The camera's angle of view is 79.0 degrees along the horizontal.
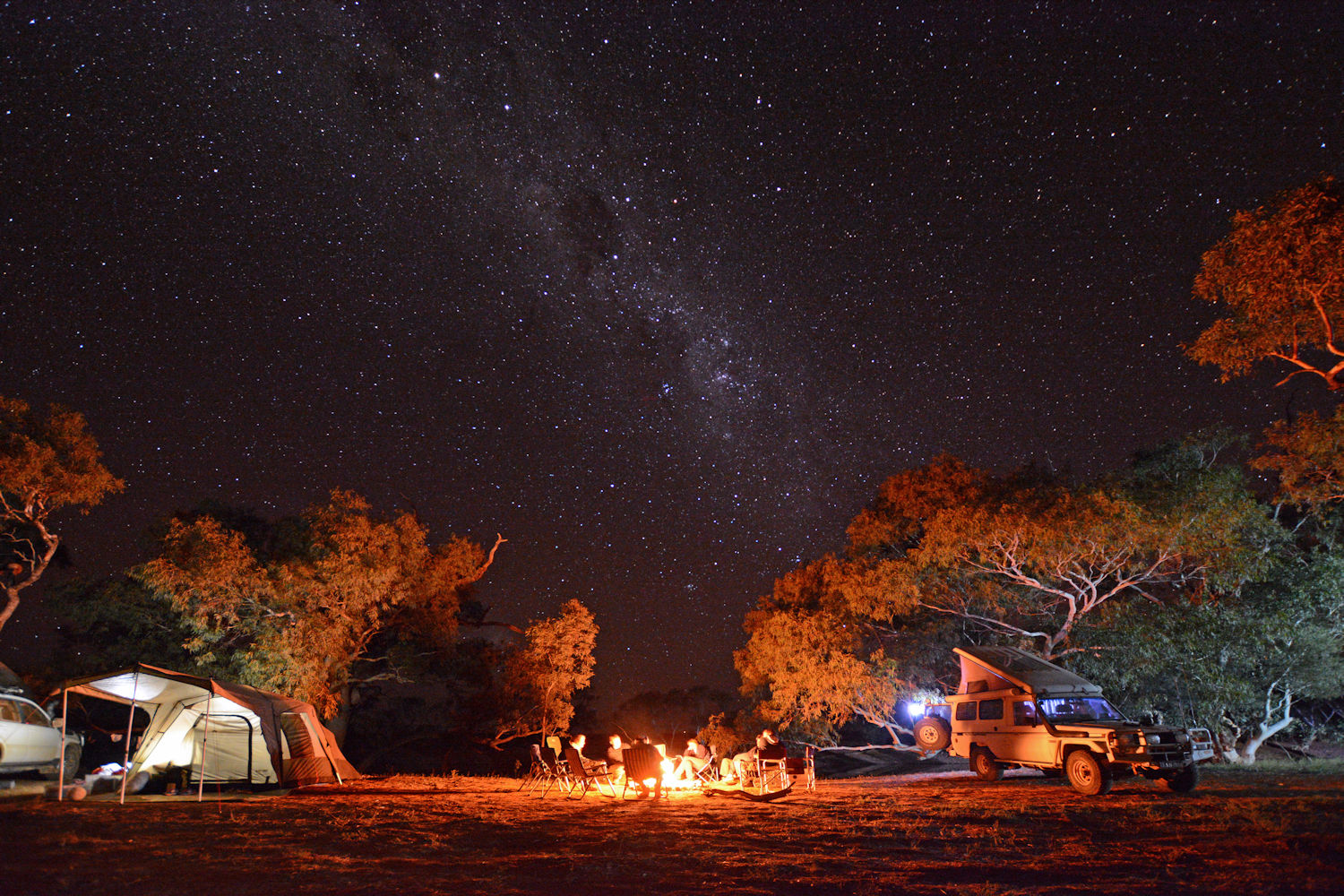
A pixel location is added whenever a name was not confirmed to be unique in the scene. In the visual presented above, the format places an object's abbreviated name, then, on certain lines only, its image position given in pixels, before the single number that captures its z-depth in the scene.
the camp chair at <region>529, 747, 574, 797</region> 12.88
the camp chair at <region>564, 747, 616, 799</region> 12.03
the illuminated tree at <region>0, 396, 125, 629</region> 18.25
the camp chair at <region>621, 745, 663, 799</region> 11.88
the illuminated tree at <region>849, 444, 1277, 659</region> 17.50
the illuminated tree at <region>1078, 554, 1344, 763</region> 17.28
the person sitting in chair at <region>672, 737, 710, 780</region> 14.24
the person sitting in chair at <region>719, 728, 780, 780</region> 12.86
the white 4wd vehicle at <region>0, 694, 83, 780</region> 11.56
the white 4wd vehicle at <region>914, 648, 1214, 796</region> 11.42
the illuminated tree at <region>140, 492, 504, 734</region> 18.91
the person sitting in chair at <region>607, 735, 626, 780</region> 12.42
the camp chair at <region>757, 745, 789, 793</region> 12.61
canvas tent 13.31
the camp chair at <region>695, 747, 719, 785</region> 14.33
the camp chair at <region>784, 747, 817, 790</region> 13.20
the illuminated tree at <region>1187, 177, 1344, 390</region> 10.79
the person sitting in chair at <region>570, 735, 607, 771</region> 12.16
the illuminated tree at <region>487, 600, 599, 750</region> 22.91
